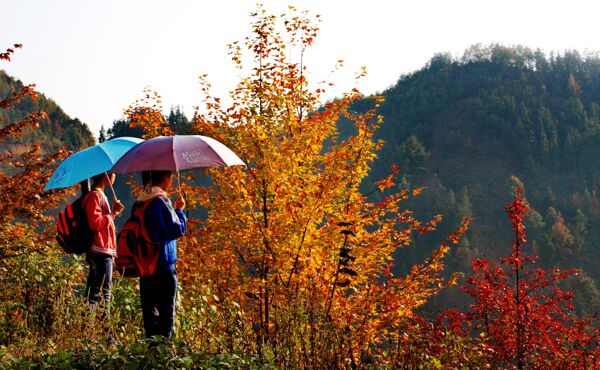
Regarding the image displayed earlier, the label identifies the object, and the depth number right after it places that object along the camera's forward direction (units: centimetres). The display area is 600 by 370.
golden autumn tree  677
